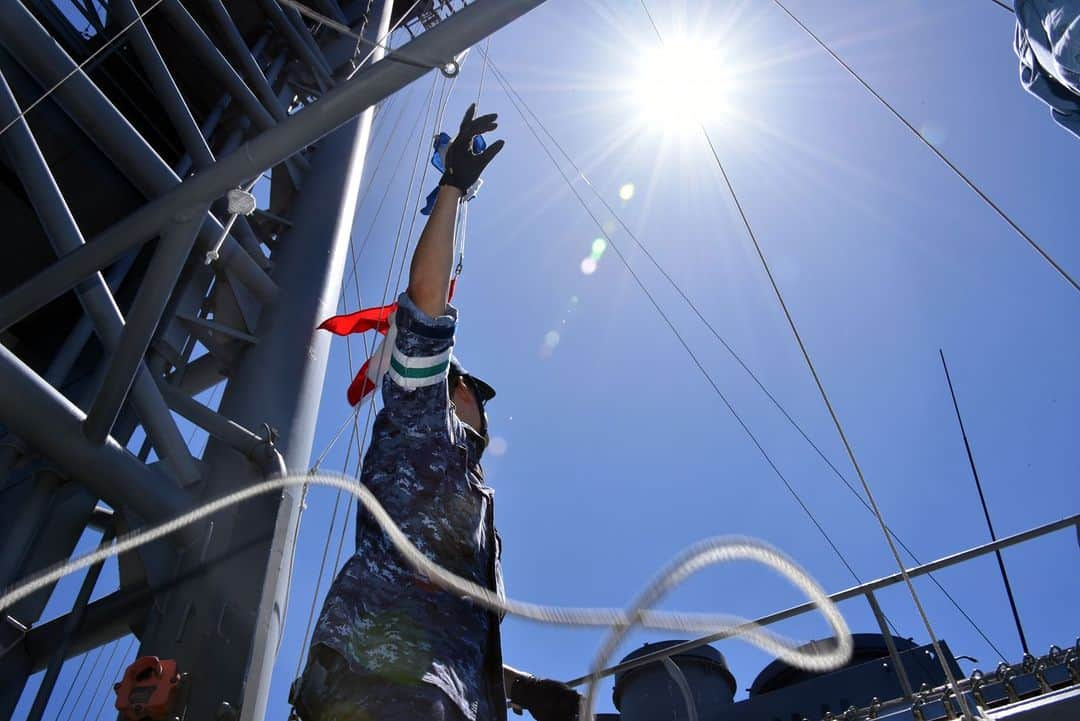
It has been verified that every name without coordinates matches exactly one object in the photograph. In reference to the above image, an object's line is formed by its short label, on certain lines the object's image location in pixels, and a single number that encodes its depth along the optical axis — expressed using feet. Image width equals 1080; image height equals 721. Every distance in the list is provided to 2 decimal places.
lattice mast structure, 10.99
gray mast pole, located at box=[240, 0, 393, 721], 9.96
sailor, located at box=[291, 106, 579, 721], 6.03
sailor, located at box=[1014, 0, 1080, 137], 6.55
